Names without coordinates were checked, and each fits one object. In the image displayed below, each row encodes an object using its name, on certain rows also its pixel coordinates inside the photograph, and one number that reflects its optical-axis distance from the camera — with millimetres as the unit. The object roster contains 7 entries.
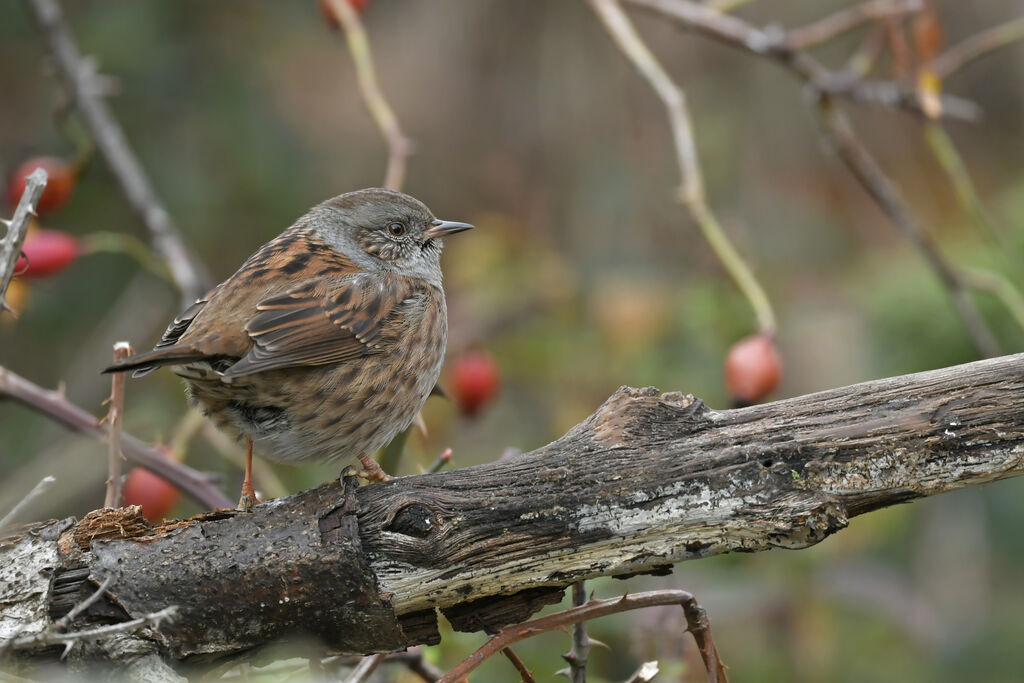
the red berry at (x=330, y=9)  8687
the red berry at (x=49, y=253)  8086
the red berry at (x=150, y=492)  7090
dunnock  5977
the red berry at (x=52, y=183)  8641
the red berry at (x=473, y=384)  8930
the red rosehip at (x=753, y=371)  7012
